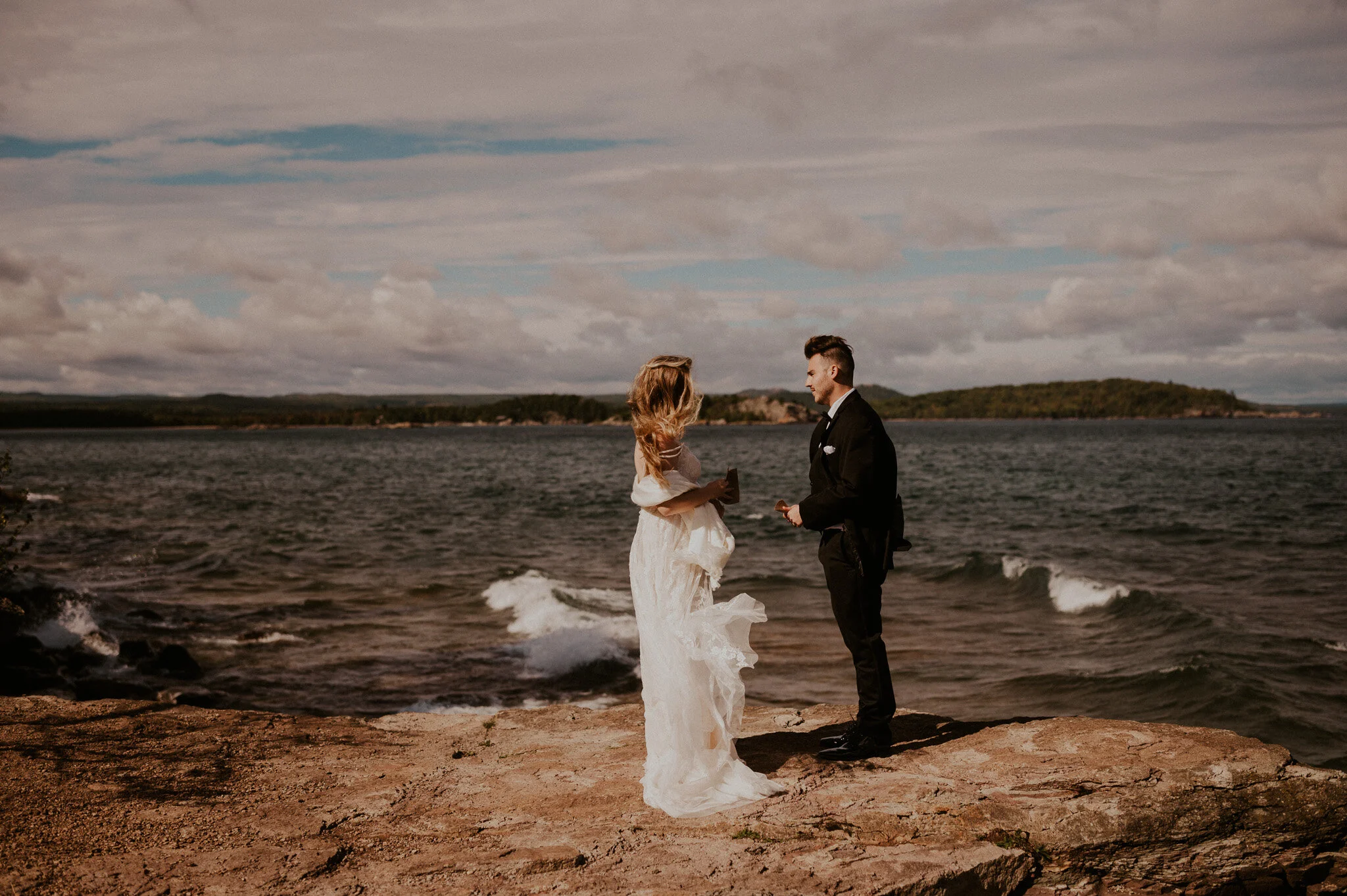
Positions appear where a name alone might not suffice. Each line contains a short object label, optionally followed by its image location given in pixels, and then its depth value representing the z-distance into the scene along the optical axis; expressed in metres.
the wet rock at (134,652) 13.76
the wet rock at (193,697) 11.64
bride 5.62
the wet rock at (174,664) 13.31
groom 6.13
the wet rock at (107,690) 10.55
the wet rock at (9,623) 13.32
